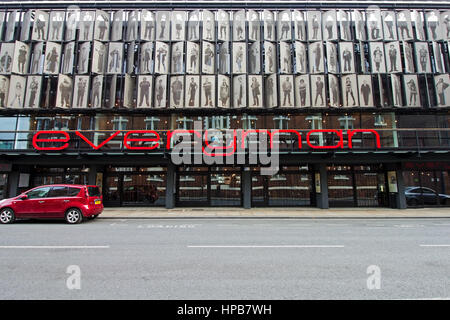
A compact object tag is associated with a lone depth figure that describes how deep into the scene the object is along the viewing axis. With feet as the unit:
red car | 36.40
